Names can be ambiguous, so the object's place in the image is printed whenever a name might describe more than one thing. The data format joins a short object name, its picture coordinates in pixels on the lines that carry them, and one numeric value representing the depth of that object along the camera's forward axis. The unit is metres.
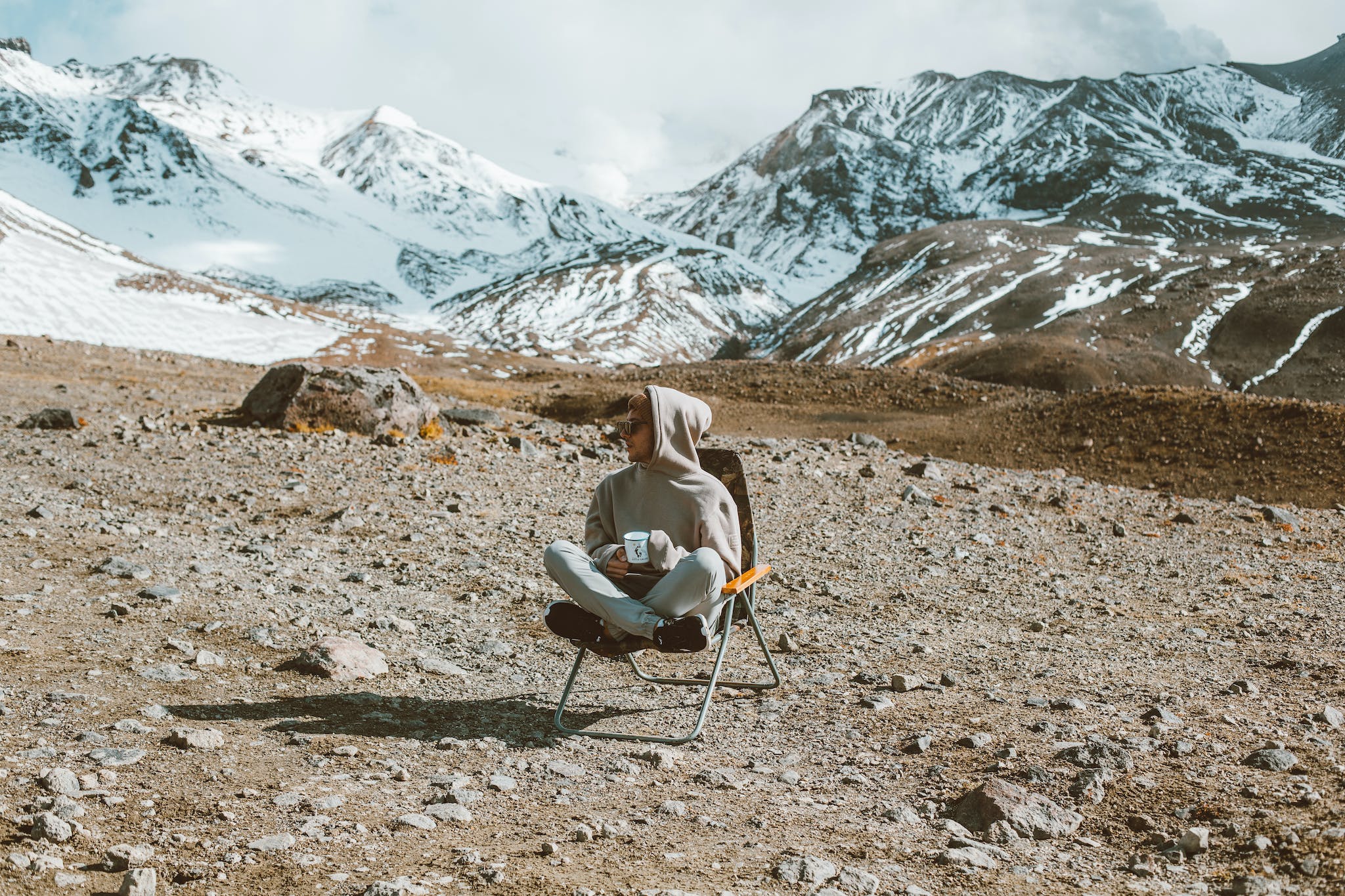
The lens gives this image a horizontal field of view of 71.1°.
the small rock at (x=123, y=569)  8.57
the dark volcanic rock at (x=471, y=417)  20.42
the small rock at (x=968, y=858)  4.29
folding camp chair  6.26
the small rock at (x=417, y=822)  4.50
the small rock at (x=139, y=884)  3.59
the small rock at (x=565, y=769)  5.37
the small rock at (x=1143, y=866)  4.17
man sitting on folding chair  5.81
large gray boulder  17.33
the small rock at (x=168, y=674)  6.30
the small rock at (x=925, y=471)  17.50
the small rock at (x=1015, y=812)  4.64
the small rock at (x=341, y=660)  6.75
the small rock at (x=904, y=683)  6.94
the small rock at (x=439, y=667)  7.18
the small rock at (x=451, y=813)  4.62
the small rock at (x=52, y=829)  4.01
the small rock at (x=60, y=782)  4.45
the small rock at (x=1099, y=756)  5.29
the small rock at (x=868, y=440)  21.60
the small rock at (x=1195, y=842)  4.29
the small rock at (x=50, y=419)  15.68
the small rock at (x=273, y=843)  4.14
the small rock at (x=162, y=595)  8.04
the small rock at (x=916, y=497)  15.46
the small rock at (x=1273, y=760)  5.19
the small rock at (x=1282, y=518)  15.65
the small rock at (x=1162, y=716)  6.06
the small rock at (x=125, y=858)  3.88
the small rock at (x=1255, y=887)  3.85
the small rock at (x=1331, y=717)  5.92
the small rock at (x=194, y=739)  5.15
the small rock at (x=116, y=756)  4.86
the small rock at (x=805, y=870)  4.11
